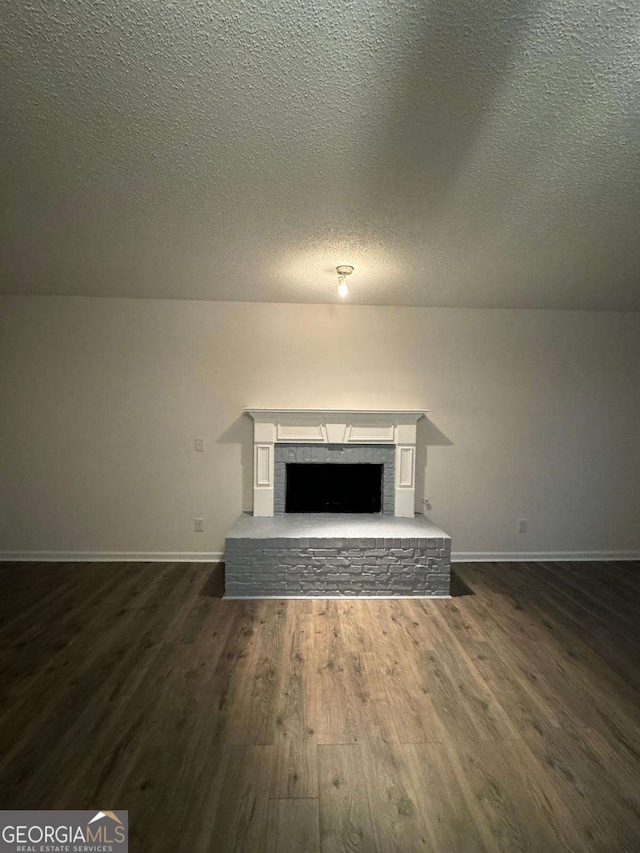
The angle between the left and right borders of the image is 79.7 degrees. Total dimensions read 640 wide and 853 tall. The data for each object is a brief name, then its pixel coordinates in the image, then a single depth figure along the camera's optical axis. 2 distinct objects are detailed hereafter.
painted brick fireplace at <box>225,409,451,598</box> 3.10
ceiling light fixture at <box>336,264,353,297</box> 2.76
